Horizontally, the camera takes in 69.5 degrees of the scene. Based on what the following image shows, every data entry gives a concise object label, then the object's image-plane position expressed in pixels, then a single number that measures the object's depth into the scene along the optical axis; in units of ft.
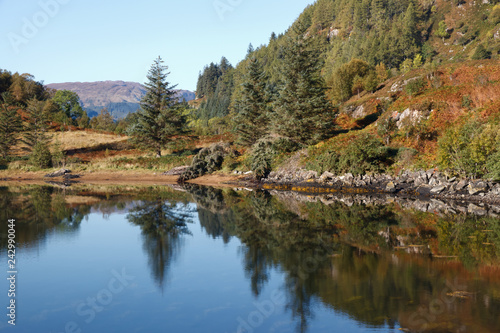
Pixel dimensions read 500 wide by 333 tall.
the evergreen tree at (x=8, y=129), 165.99
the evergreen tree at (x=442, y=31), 456.45
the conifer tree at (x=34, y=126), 172.14
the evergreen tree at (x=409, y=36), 410.72
